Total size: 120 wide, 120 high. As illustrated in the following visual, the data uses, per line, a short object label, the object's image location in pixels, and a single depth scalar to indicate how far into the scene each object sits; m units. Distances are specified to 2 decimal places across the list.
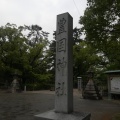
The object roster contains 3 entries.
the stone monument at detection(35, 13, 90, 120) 3.32
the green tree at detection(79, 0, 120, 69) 6.43
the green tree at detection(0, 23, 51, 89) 18.98
